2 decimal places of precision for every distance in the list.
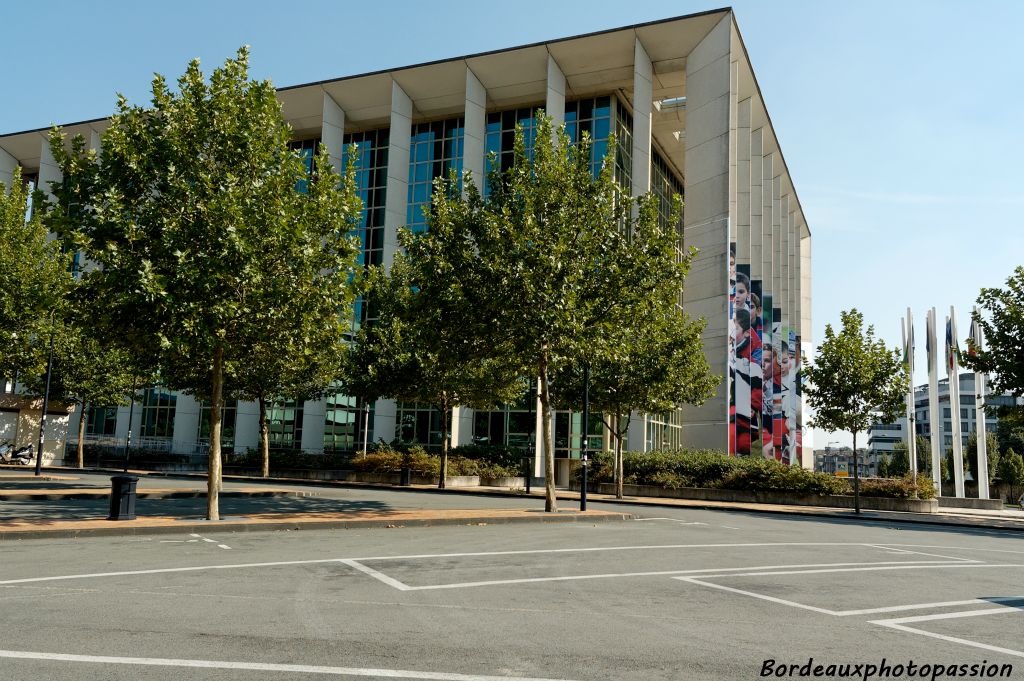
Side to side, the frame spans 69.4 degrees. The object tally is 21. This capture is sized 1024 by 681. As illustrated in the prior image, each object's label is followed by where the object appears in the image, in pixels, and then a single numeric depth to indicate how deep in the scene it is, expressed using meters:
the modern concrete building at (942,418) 139.50
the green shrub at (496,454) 36.53
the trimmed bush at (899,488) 28.42
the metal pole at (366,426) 45.44
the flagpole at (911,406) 43.84
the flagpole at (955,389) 41.41
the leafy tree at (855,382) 26.67
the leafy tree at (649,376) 27.19
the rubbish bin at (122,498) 14.16
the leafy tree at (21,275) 26.09
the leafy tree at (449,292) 19.02
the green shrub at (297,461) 37.66
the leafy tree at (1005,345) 26.48
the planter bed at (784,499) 28.11
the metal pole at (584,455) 20.42
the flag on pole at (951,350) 41.88
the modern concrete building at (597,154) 40.69
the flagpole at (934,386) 44.20
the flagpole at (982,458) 40.69
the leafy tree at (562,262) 18.25
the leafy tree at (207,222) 14.70
